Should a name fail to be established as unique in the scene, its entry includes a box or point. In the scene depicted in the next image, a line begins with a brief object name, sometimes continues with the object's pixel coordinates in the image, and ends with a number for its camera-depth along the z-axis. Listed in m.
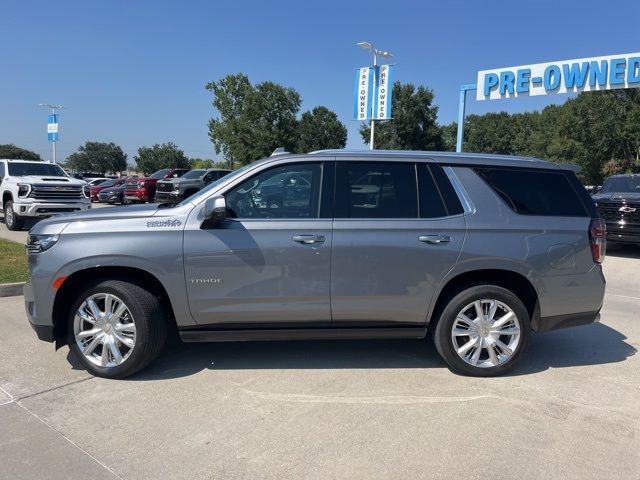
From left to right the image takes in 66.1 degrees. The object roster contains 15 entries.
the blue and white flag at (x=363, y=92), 25.38
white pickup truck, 12.96
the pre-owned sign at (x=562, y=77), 18.05
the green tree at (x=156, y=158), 82.25
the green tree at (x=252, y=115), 39.84
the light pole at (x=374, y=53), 24.23
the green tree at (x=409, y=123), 42.75
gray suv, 3.90
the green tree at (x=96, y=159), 104.81
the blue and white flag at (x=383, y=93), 24.80
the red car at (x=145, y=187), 22.88
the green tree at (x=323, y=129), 66.50
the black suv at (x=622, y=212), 11.10
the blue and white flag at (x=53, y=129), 30.62
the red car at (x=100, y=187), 29.06
